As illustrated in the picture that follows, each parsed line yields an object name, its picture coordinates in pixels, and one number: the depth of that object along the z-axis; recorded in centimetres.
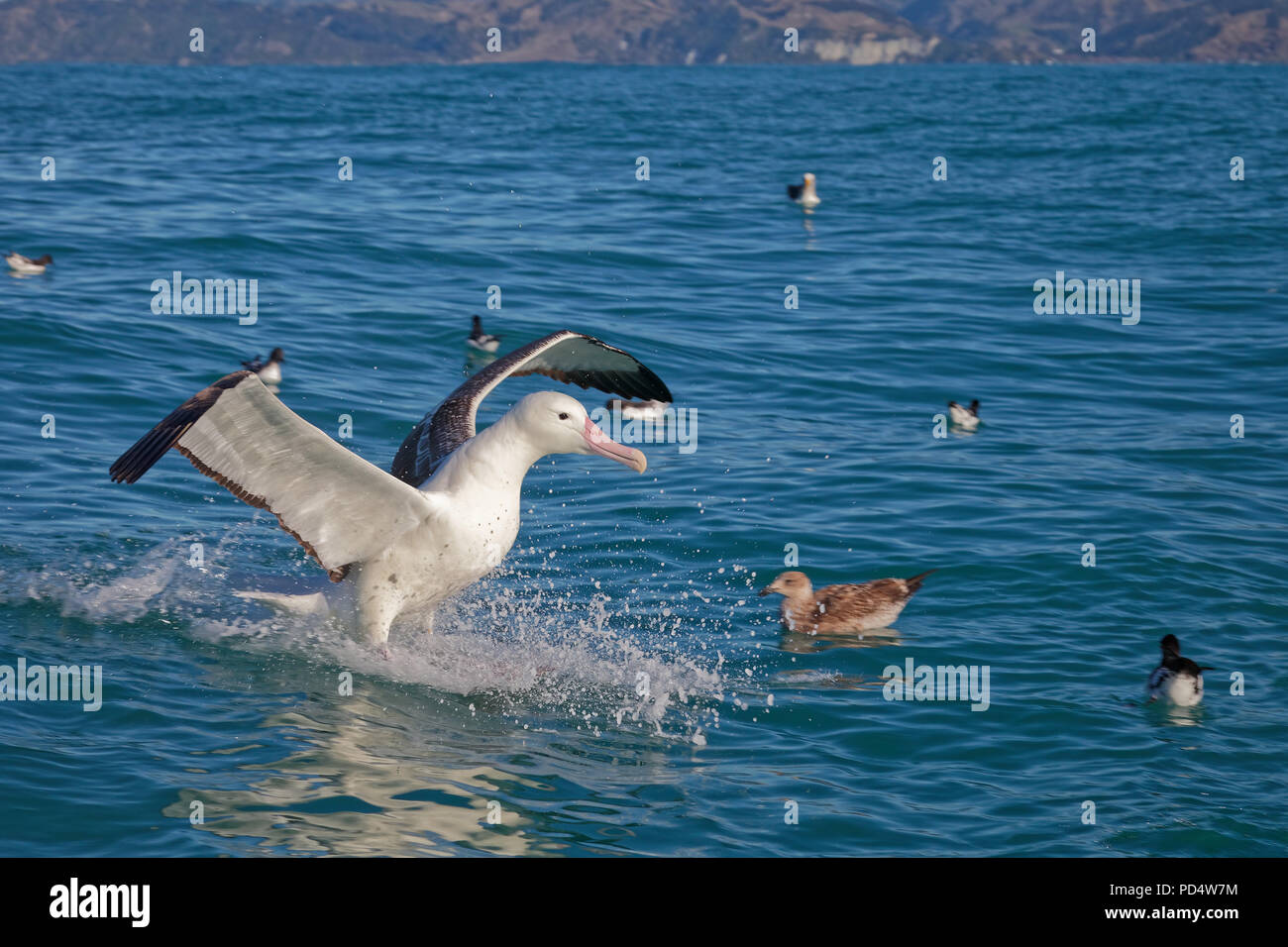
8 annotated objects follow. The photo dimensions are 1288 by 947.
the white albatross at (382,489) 851
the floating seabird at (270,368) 1625
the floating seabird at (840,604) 1084
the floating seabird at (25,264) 2055
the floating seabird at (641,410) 1708
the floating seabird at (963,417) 1606
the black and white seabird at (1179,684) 936
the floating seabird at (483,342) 1850
